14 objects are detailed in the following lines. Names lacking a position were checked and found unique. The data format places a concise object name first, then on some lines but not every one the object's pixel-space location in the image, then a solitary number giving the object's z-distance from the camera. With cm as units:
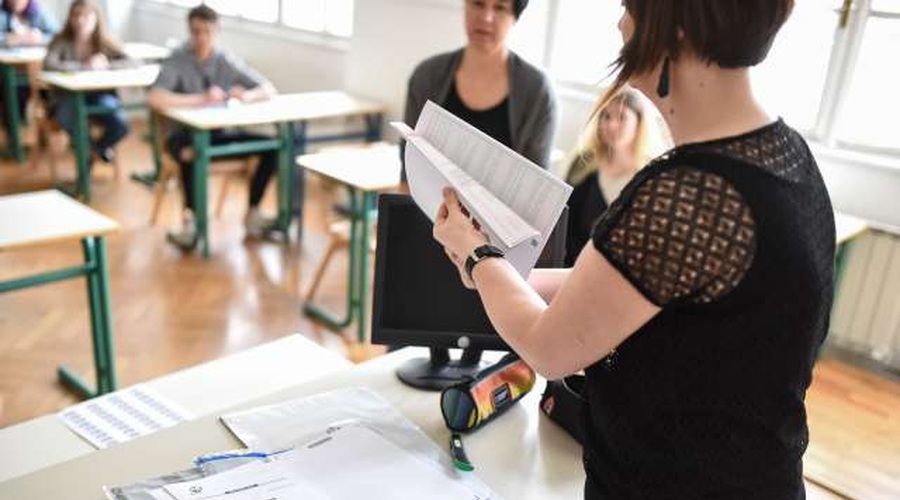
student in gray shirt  447
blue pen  115
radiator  334
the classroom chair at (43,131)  543
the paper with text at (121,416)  161
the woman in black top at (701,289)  76
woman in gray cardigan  238
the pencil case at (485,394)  132
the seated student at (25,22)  620
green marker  122
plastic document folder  106
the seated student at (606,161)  264
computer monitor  147
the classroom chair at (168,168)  459
